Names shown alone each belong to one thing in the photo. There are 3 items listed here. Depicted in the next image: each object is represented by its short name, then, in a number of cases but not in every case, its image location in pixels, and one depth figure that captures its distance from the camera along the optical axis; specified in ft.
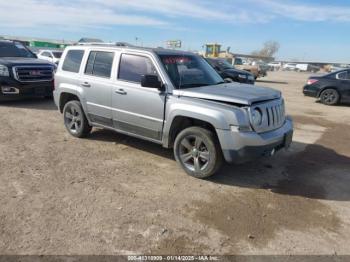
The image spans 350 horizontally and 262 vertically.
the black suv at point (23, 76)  31.48
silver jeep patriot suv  15.17
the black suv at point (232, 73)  57.47
